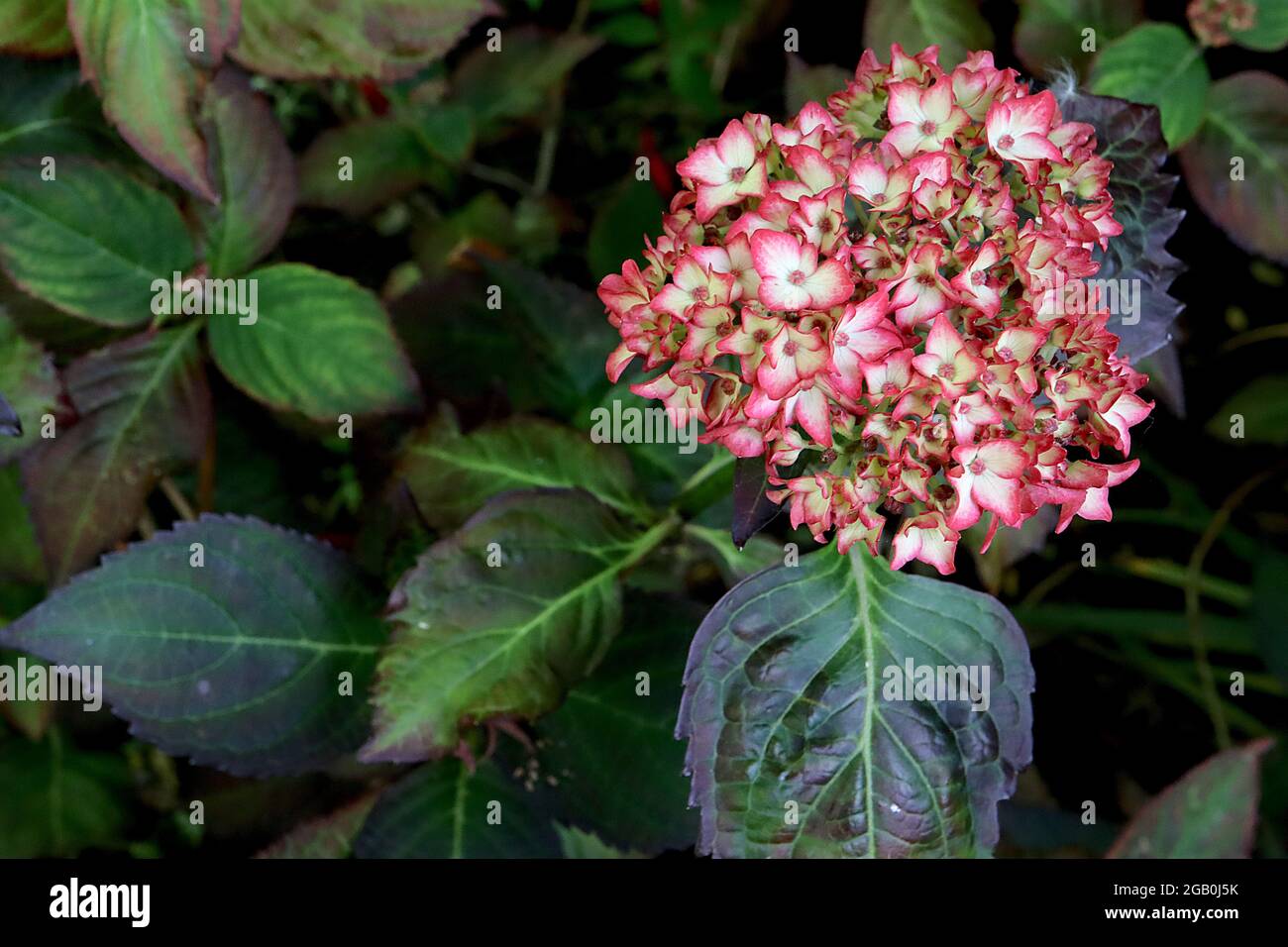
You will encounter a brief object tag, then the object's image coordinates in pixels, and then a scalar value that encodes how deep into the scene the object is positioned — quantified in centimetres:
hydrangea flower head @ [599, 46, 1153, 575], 59
